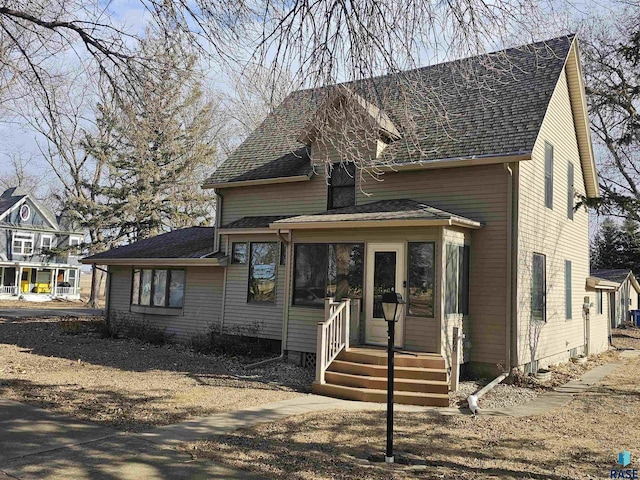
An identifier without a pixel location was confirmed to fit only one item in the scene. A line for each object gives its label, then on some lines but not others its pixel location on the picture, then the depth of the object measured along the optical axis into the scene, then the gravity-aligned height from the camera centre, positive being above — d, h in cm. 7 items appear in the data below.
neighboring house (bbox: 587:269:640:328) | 1922 +40
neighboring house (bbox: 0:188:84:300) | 3890 +232
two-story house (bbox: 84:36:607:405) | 1078 +113
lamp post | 639 -30
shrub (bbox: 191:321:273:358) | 1428 -146
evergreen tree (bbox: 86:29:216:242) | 2969 +611
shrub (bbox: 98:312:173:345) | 1639 -144
